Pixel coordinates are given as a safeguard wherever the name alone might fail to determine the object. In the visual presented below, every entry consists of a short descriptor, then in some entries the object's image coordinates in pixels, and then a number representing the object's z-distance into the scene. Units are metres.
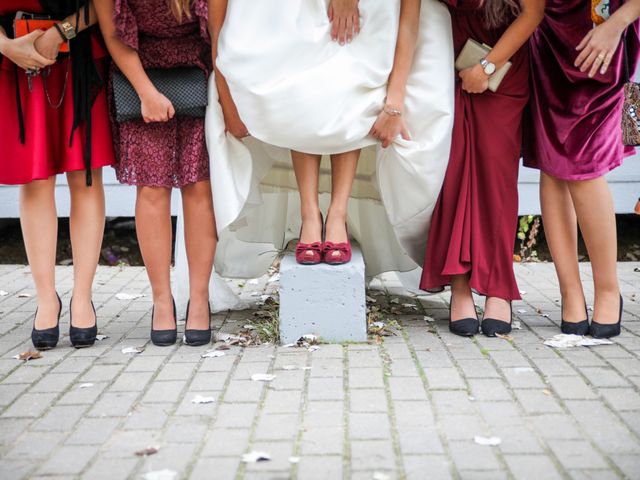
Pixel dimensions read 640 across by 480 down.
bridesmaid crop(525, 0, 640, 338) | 3.12
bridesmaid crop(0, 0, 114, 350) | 3.06
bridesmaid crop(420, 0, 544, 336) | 3.34
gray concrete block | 3.23
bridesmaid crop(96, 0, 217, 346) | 3.03
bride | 3.03
